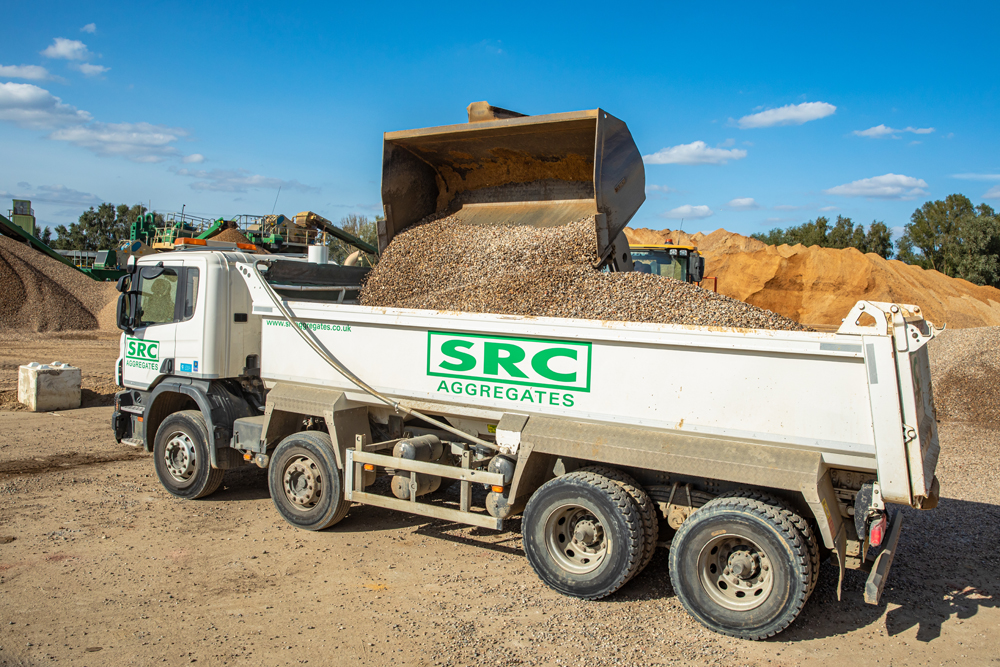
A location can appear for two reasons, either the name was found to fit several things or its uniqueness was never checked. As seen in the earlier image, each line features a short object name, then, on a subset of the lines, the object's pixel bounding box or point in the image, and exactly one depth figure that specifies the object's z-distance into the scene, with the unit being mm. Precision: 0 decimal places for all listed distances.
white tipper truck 3883
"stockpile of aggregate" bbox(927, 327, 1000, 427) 10203
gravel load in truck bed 4996
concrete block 10828
